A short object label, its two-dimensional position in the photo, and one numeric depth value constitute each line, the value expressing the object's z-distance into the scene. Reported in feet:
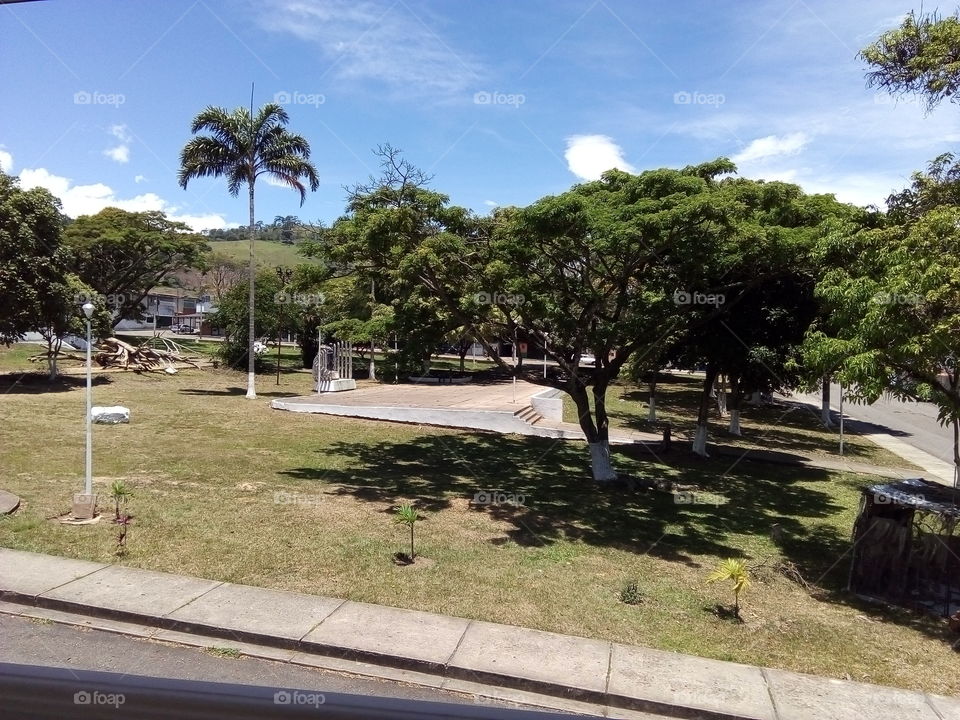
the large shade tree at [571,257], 35.12
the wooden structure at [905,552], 26.63
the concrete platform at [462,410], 67.36
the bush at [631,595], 24.16
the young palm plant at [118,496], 28.87
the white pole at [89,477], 30.07
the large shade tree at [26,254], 69.92
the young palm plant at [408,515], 26.63
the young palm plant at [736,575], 22.72
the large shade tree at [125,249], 130.00
